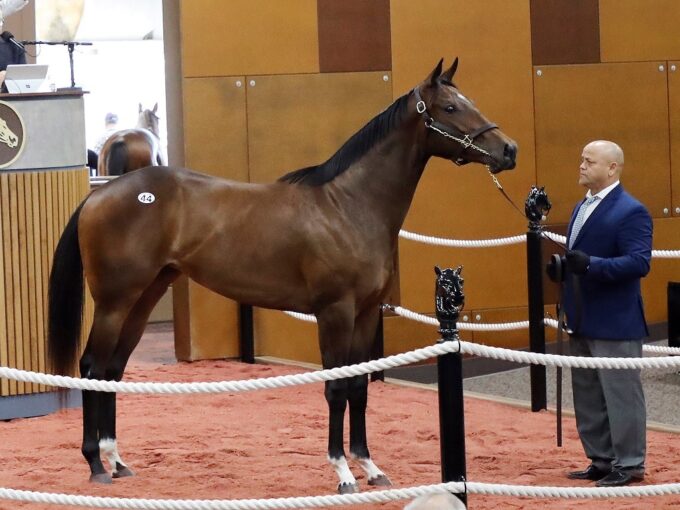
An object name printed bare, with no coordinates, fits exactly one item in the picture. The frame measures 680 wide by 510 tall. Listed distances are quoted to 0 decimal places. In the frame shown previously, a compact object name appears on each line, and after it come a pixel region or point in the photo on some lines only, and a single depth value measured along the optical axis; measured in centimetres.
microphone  1330
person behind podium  1311
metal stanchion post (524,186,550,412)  1176
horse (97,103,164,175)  1750
